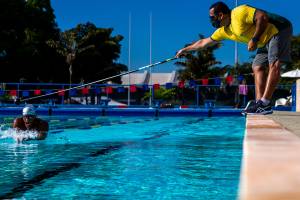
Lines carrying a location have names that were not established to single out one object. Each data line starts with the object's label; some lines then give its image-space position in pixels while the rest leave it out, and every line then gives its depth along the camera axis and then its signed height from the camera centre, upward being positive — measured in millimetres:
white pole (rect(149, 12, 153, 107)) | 46469 +6086
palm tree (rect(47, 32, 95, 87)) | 39812 +4615
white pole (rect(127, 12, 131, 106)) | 47641 +5663
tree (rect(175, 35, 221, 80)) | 39781 +3318
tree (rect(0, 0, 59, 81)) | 37656 +4911
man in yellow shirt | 4992 +773
